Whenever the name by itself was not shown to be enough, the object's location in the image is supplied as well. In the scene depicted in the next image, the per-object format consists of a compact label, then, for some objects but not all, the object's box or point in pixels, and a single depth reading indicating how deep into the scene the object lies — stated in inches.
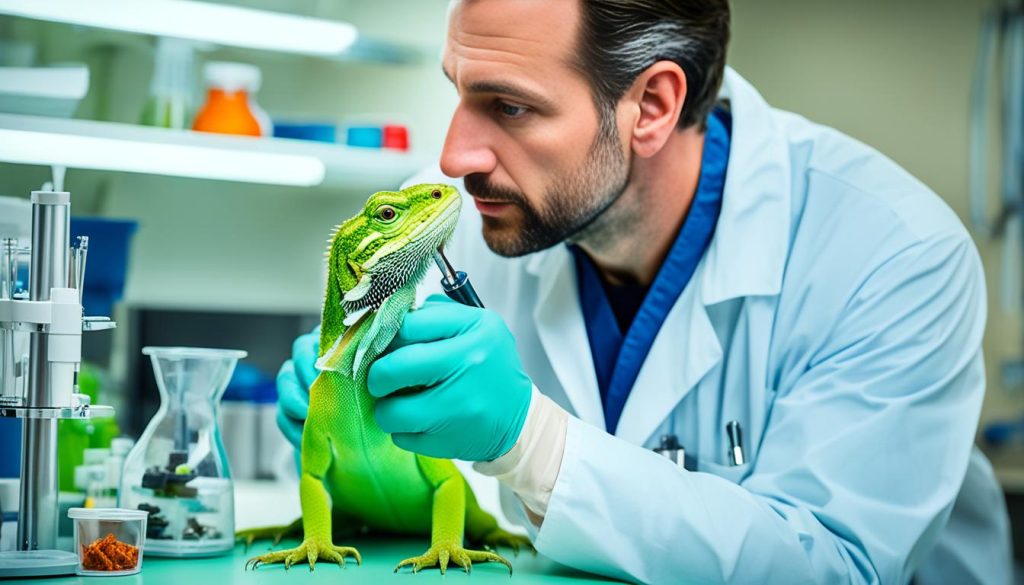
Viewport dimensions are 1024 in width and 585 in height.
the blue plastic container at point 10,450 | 54.3
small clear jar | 43.2
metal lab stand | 43.4
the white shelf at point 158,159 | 85.4
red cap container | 113.4
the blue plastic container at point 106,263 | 79.8
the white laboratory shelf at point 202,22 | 92.0
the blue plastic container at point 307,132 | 108.7
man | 48.4
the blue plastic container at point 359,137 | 111.1
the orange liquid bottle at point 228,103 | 102.3
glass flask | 47.7
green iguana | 44.2
